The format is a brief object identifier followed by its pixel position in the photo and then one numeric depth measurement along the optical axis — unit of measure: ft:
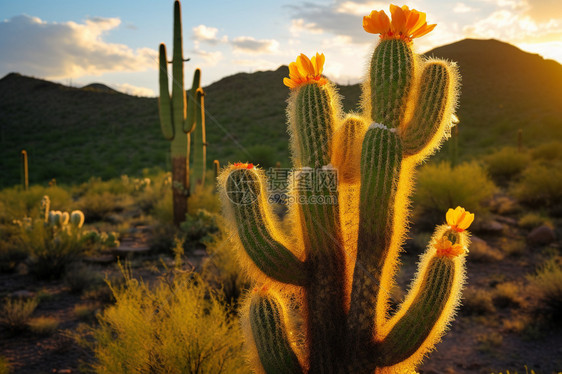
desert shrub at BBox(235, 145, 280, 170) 84.74
